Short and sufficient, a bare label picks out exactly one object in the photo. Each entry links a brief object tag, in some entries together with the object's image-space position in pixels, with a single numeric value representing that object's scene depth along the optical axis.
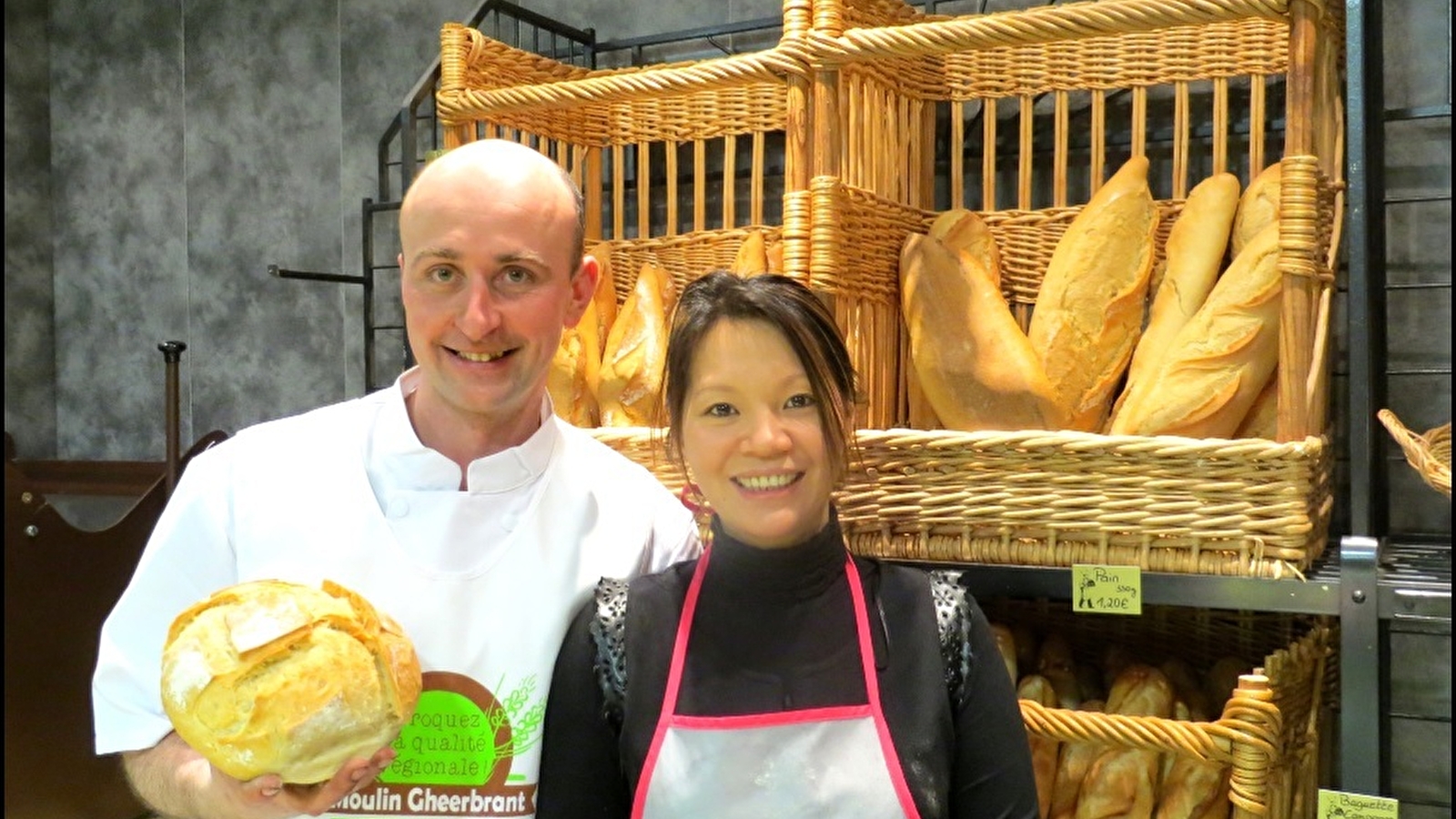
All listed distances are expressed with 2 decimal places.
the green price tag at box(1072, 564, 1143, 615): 1.48
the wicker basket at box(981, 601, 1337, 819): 1.39
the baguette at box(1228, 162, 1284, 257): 1.67
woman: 1.12
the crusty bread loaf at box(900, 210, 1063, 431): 1.64
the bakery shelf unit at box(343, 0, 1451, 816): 1.38
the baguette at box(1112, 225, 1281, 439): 1.55
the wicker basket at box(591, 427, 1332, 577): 1.43
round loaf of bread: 0.97
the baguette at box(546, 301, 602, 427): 1.96
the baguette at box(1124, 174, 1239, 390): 1.68
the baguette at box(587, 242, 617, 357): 2.09
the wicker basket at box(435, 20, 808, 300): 2.02
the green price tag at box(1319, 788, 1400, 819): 1.34
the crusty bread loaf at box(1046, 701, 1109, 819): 1.65
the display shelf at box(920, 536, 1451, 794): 1.37
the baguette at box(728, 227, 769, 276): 1.95
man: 1.18
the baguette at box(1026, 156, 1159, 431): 1.72
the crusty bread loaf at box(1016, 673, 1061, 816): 1.65
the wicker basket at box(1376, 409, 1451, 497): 1.27
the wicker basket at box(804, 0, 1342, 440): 1.47
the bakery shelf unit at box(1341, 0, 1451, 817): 1.87
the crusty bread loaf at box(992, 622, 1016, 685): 1.75
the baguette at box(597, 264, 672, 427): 1.88
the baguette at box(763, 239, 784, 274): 1.96
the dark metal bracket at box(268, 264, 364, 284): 2.34
